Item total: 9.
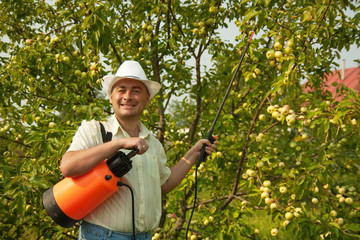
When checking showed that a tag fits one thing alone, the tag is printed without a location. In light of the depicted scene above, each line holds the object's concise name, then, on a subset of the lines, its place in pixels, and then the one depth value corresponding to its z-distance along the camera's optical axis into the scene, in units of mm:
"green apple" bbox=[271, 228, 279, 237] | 3129
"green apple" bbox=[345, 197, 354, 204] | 2985
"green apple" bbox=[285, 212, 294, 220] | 2662
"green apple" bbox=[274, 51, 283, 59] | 2748
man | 1533
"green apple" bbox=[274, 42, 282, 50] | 2738
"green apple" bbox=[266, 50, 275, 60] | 2859
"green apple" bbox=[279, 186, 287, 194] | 2795
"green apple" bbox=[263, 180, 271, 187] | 2953
